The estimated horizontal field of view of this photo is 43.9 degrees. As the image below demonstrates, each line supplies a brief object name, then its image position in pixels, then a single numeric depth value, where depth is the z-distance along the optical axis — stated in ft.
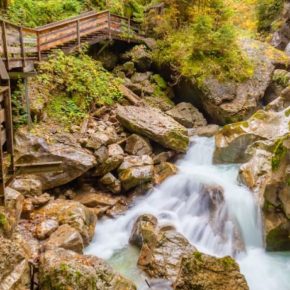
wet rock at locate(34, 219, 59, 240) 23.97
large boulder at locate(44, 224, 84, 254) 22.41
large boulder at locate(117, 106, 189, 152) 34.99
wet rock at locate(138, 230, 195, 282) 21.64
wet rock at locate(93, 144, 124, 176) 31.24
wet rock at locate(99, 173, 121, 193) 31.12
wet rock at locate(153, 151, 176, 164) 35.22
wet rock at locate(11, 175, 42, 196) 27.04
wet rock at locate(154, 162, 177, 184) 33.52
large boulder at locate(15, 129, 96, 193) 28.32
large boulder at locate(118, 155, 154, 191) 31.30
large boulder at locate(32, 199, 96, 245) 25.16
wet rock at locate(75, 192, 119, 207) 29.68
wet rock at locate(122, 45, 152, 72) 46.42
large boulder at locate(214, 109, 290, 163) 34.71
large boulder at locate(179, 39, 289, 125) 41.60
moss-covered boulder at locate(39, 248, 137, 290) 17.31
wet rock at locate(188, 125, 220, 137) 40.63
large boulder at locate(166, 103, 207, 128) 42.21
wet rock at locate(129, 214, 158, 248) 24.91
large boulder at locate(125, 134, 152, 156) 34.58
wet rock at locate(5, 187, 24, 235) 21.89
